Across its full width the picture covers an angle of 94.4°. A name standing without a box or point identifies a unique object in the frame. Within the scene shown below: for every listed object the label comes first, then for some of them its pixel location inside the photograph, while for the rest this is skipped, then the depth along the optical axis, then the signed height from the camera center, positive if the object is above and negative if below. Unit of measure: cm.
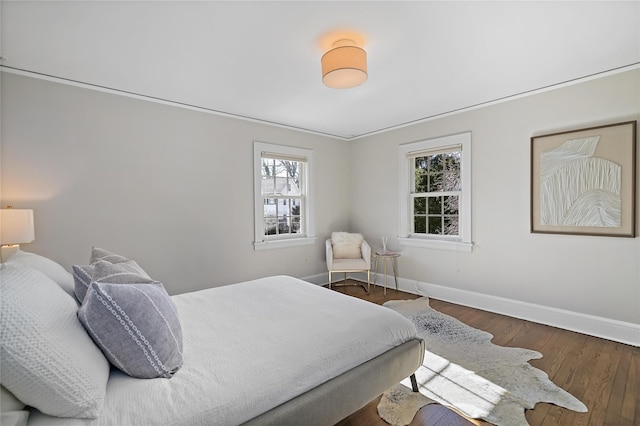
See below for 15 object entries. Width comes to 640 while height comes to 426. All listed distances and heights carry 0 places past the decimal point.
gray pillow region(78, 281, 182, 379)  118 -49
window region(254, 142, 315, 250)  409 +19
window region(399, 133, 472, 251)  377 +21
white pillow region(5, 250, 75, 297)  145 -29
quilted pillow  87 -46
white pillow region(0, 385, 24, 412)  86 -56
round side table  427 -80
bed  104 -69
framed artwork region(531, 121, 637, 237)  267 +25
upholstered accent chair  429 -68
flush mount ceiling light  212 +106
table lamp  219 -12
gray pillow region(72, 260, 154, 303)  144 -32
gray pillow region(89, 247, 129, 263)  186 -29
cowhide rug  185 -125
